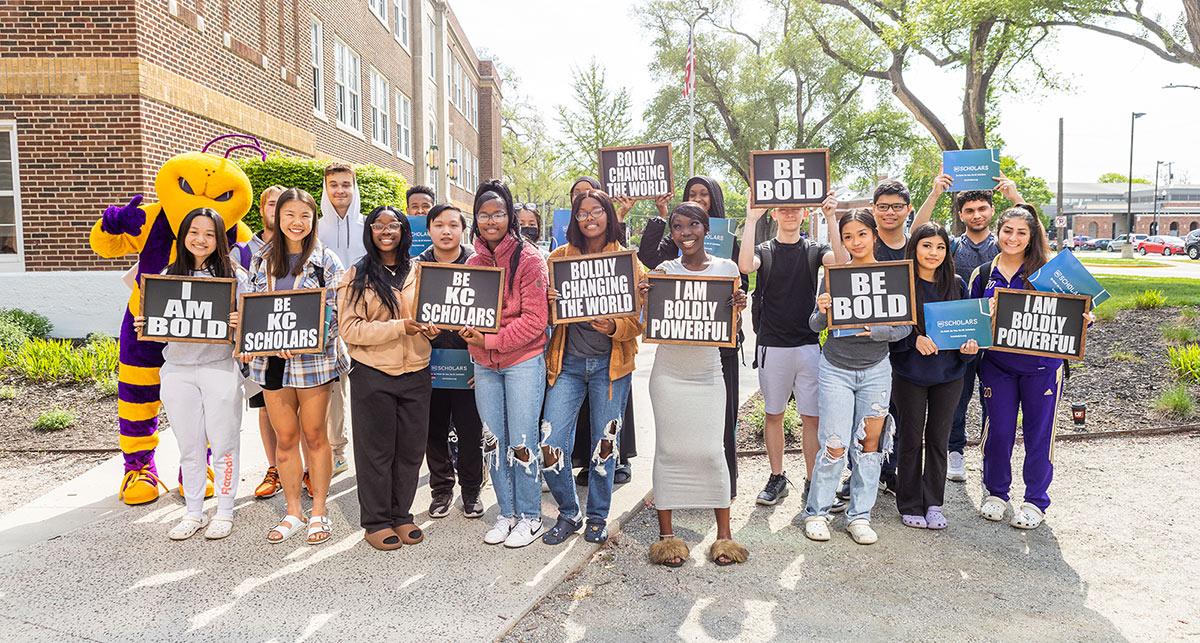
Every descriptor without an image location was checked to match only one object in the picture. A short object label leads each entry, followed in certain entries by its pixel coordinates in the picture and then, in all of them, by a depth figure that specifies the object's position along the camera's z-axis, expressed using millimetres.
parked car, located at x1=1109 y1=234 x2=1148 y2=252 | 59375
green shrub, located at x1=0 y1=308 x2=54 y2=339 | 9773
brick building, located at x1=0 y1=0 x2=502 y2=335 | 10000
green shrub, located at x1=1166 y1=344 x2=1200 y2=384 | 7602
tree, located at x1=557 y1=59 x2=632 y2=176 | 30969
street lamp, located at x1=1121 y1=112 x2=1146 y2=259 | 41744
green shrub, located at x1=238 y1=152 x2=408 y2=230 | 11742
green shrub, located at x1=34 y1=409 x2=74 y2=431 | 6877
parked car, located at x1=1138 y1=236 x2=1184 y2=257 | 47781
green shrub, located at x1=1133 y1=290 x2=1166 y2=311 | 11680
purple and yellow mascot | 5043
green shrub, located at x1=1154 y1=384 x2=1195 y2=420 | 6750
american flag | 21312
